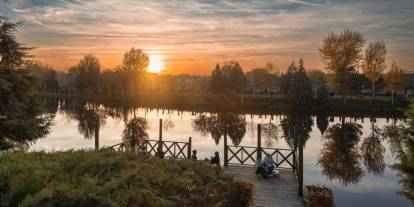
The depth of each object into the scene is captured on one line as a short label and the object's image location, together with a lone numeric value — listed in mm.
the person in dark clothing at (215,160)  23109
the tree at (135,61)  113250
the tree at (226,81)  89594
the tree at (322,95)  77125
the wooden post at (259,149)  23538
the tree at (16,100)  22031
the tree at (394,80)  78812
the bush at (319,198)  14234
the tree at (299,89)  76000
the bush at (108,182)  8078
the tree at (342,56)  74500
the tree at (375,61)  76938
